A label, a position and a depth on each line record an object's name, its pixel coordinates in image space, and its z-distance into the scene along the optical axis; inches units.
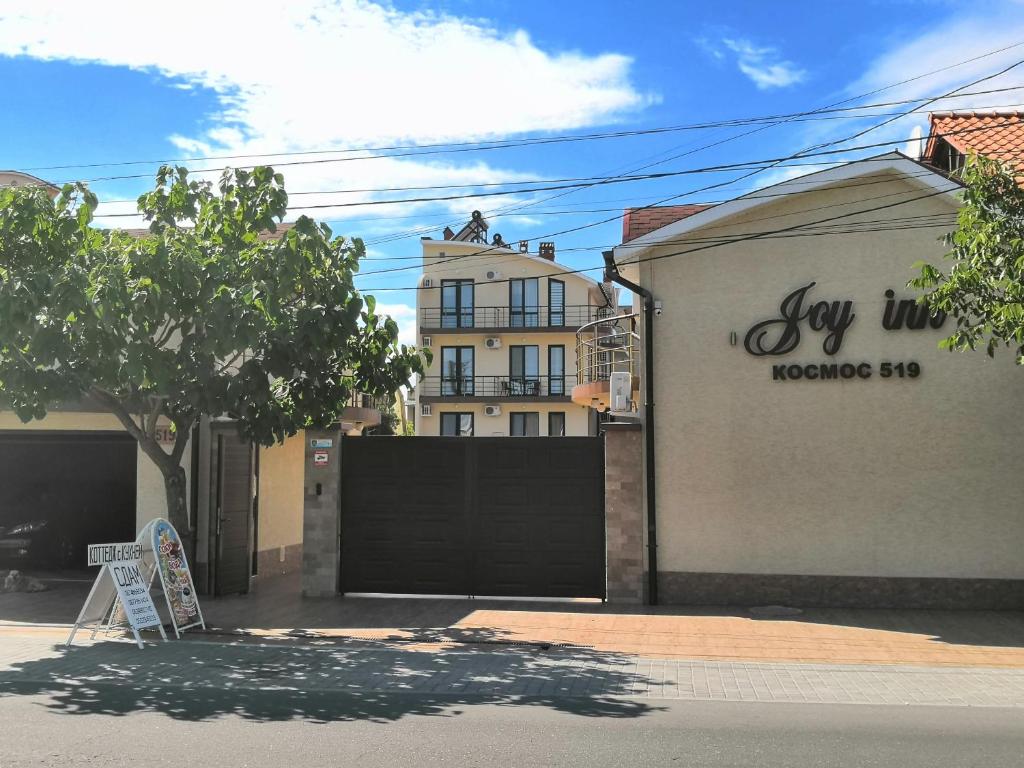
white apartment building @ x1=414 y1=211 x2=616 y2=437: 1590.8
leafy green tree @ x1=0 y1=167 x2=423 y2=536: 382.6
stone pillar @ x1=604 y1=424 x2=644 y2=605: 500.7
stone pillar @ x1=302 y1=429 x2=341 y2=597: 533.0
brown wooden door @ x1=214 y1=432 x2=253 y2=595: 551.2
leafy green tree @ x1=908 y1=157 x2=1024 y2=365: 361.4
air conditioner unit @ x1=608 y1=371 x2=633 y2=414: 516.4
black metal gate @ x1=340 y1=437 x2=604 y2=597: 517.7
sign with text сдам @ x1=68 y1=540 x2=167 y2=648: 391.5
